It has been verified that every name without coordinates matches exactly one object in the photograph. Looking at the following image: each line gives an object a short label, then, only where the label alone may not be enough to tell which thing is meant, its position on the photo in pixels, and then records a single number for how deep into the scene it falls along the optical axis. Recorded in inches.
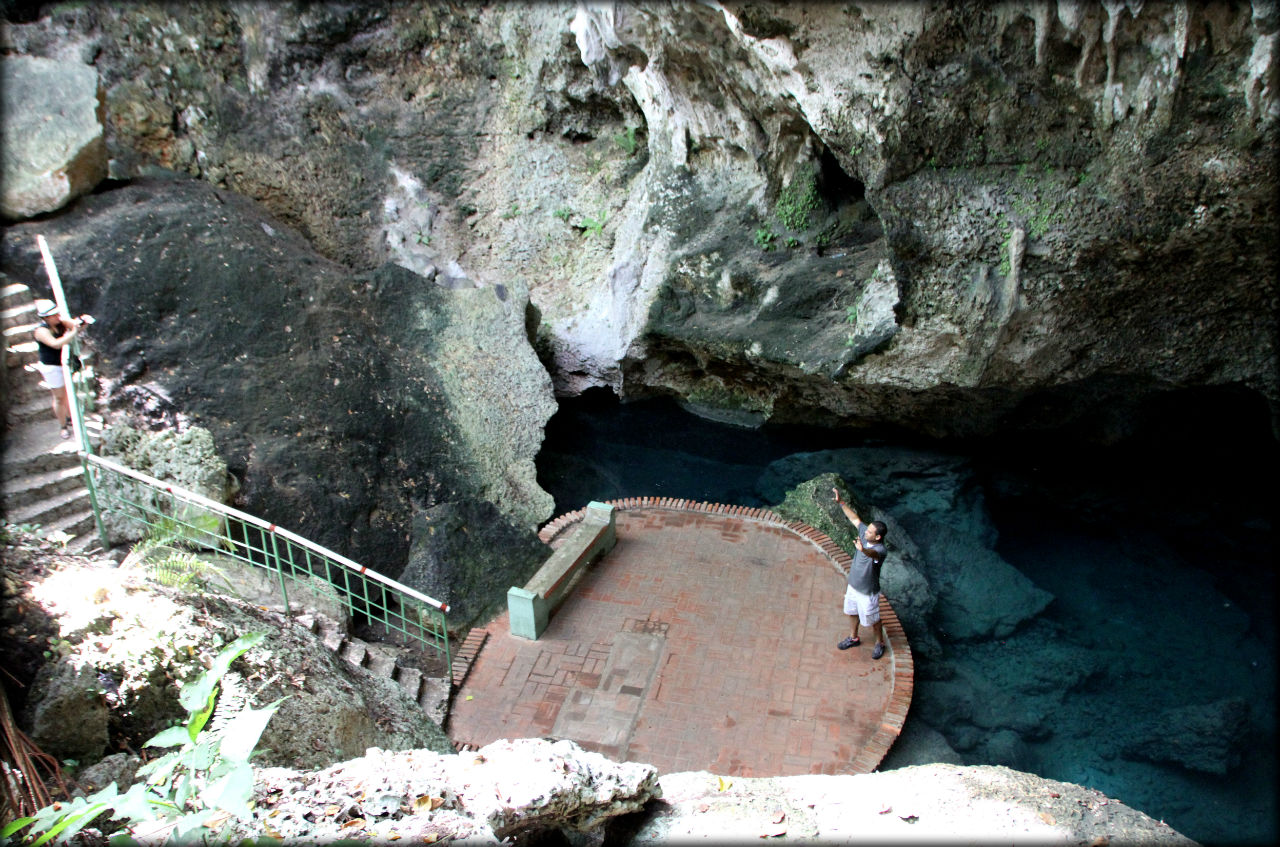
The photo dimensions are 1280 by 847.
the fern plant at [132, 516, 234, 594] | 209.8
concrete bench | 309.7
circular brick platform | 271.6
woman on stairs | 280.5
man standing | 284.0
